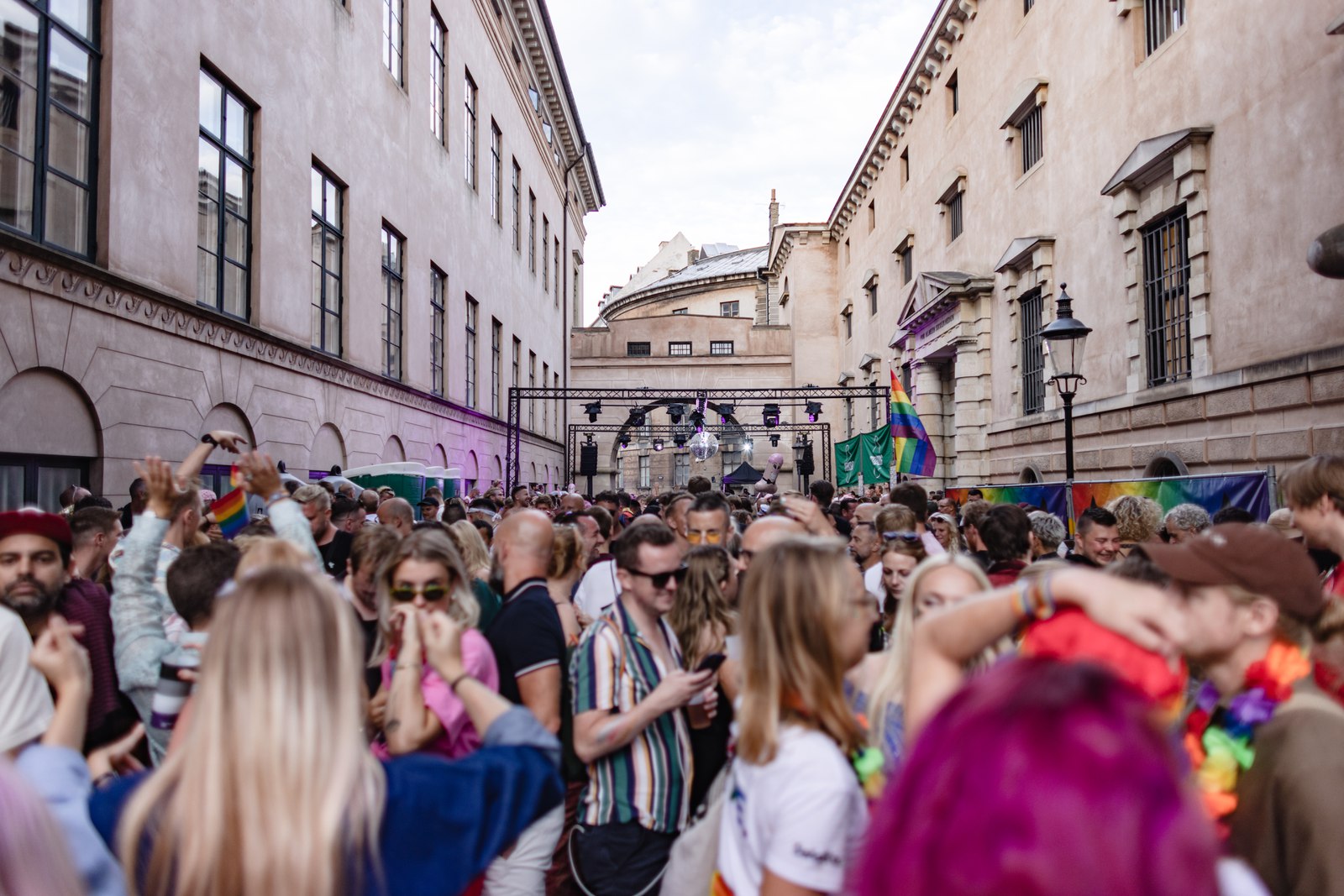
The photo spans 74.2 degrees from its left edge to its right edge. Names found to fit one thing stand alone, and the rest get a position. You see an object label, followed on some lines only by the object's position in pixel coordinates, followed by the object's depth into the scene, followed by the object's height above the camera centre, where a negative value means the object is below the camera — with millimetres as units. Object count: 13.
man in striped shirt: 3145 -1046
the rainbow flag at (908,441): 13969 +588
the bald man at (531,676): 3275 -749
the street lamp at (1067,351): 10086 +1463
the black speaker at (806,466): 31303 +365
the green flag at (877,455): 18438 +441
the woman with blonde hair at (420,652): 2545 -565
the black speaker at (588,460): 30644 +587
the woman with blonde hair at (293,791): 1593 -604
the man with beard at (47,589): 3420 -433
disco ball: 26078 +933
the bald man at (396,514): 6969 -290
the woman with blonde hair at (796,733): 2080 -647
